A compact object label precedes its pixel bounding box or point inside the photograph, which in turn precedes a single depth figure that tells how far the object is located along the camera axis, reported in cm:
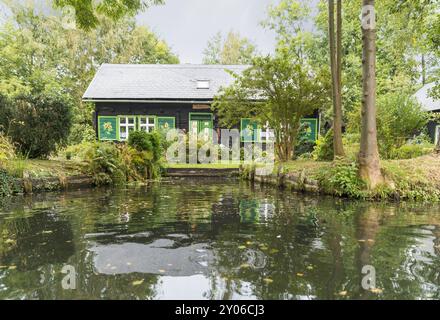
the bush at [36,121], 974
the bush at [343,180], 784
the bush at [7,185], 806
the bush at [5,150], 829
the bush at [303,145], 1862
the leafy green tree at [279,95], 1058
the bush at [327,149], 1089
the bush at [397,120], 1132
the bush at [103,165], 1058
